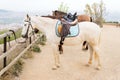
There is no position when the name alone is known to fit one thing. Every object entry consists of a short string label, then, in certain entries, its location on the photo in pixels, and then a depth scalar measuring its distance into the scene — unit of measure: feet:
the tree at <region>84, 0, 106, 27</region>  44.26
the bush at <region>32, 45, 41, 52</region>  15.28
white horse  11.14
